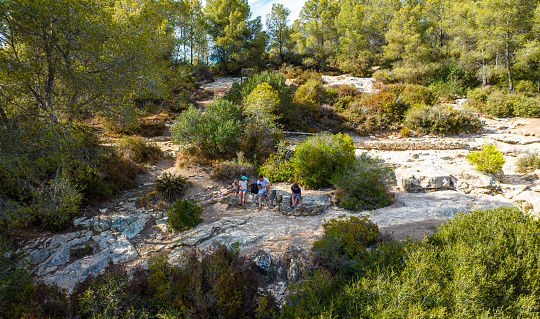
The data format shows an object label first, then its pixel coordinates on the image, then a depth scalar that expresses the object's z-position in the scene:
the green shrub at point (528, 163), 9.54
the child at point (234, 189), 8.64
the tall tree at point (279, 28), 33.72
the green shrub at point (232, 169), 10.23
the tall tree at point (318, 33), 29.70
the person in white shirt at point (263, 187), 8.46
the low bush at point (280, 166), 10.24
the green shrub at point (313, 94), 18.21
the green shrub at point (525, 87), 18.45
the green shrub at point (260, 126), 11.92
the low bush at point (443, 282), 3.15
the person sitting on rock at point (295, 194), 8.05
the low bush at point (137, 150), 10.82
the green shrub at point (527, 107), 15.78
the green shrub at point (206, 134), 11.04
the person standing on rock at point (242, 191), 8.49
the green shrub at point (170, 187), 8.81
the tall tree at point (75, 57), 6.13
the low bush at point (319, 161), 9.49
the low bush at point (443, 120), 14.95
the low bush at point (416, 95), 17.66
